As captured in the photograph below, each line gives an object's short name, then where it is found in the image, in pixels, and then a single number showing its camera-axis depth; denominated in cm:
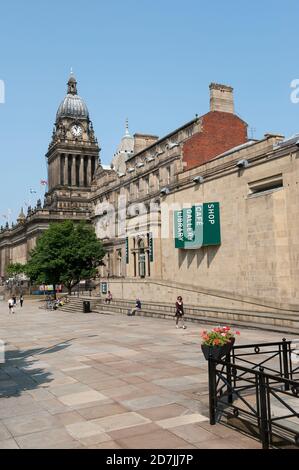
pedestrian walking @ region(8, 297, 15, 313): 4216
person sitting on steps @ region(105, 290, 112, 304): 4225
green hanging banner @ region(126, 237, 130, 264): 5303
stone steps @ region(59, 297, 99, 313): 4282
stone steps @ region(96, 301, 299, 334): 2170
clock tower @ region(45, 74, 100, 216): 11050
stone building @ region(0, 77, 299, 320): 2834
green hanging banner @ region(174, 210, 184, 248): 3884
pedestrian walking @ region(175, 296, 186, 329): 2412
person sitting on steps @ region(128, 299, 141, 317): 3444
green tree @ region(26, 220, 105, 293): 5519
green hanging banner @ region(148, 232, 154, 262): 4484
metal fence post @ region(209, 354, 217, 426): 809
